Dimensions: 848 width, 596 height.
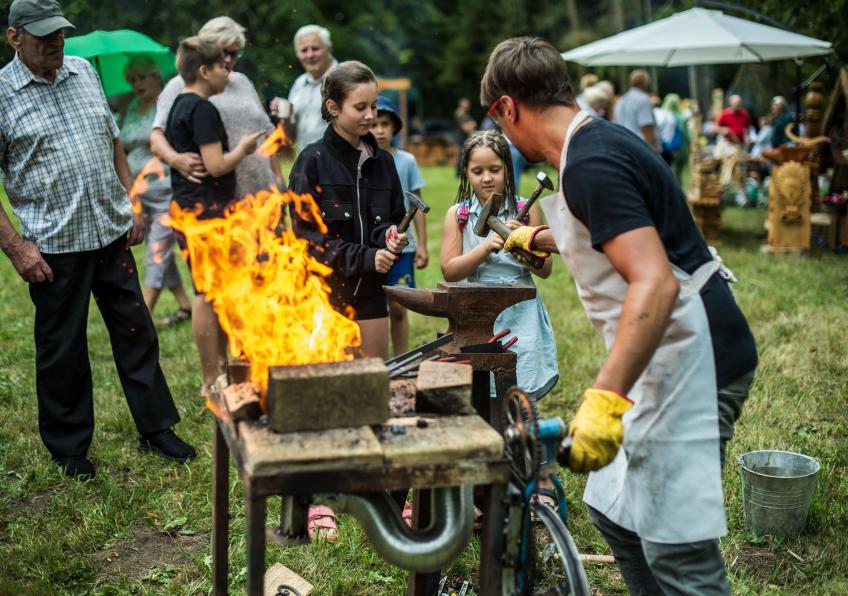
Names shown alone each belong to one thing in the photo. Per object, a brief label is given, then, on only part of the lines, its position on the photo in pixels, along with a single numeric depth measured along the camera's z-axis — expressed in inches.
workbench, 79.7
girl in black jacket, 151.0
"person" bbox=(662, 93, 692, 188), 549.1
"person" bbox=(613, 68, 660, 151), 409.7
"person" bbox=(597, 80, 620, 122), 419.5
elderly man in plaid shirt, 153.6
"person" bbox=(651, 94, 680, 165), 530.1
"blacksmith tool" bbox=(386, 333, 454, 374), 110.6
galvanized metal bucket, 136.0
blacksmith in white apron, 81.7
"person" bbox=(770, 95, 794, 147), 518.3
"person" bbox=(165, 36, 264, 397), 187.0
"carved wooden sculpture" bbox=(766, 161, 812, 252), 372.2
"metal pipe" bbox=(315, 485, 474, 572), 86.7
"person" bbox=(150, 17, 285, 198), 192.5
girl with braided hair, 146.1
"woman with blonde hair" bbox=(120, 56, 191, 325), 258.5
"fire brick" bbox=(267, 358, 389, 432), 84.0
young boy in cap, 201.5
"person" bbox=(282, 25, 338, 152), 225.9
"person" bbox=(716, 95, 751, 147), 698.8
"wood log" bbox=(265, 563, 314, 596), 126.9
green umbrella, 249.0
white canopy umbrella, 384.5
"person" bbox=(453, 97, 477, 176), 911.7
